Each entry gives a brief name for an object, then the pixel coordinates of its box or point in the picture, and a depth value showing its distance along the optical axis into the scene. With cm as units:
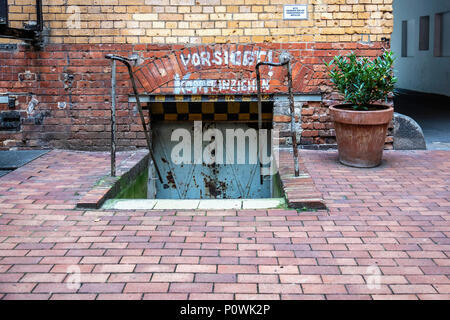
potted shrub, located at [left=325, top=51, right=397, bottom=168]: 519
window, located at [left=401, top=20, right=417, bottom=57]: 1667
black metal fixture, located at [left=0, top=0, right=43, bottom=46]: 529
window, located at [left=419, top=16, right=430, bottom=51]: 1544
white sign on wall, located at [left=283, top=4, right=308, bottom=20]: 579
